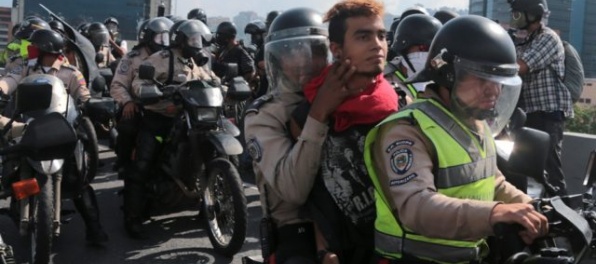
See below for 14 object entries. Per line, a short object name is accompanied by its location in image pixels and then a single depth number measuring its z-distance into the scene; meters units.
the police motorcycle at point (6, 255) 2.69
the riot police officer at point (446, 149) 2.24
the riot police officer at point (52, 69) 6.20
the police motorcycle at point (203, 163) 5.38
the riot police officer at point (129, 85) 6.65
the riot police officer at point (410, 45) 4.62
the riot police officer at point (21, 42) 8.52
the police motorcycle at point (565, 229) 2.02
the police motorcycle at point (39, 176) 3.08
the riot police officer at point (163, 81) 6.18
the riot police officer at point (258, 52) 9.03
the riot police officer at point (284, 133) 2.74
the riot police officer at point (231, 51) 9.70
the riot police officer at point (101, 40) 12.71
